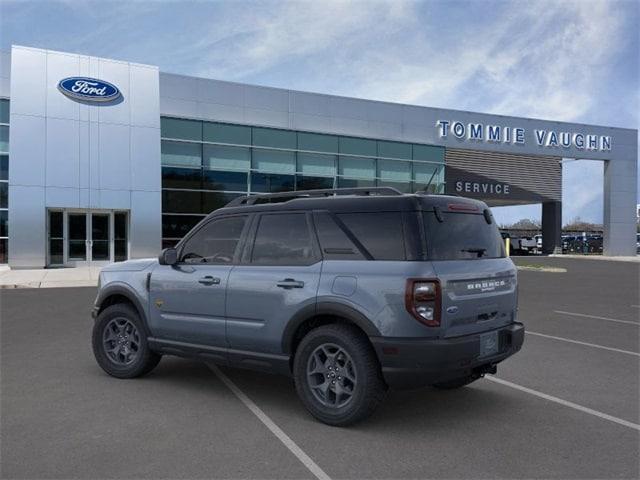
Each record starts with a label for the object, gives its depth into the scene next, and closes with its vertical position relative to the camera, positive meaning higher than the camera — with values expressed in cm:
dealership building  2253 +411
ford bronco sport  439 -49
